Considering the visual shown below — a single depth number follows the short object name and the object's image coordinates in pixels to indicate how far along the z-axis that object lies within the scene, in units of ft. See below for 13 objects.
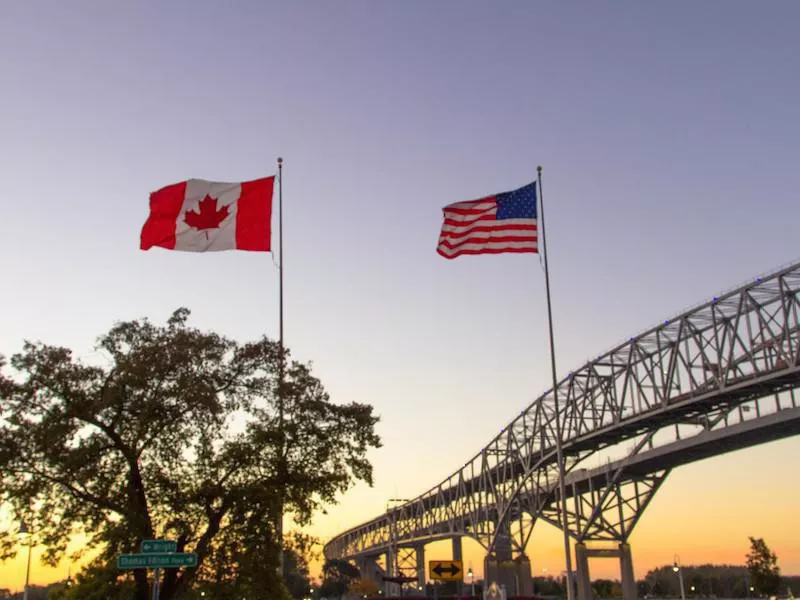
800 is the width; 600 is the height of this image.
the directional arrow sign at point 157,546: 74.90
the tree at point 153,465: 100.32
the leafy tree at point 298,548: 105.91
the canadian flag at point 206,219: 108.27
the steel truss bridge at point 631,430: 203.31
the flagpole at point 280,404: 103.35
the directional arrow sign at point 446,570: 103.71
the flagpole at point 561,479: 121.70
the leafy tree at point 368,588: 626.80
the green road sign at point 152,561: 74.33
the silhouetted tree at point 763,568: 394.73
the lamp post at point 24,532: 101.57
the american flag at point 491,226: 122.01
